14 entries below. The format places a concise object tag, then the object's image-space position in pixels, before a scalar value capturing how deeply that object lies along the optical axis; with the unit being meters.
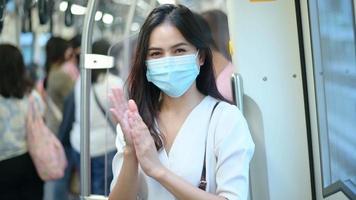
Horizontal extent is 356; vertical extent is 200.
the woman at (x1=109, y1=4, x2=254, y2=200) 1.25
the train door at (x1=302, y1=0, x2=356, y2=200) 1.38
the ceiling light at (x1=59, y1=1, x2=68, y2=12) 3.39
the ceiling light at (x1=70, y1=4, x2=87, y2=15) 3.21
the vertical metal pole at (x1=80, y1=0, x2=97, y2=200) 2.14
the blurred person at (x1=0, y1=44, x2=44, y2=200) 2.88
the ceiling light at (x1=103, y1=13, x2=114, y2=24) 3.31
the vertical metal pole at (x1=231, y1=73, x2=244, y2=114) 1.76
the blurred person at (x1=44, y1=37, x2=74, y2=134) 3.47
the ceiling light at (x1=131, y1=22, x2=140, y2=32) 2.81
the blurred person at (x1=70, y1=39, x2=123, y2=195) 2.91
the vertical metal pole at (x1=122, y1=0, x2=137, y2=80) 2.78
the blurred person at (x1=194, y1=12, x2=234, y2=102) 2.00
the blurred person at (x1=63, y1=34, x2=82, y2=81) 3.43
